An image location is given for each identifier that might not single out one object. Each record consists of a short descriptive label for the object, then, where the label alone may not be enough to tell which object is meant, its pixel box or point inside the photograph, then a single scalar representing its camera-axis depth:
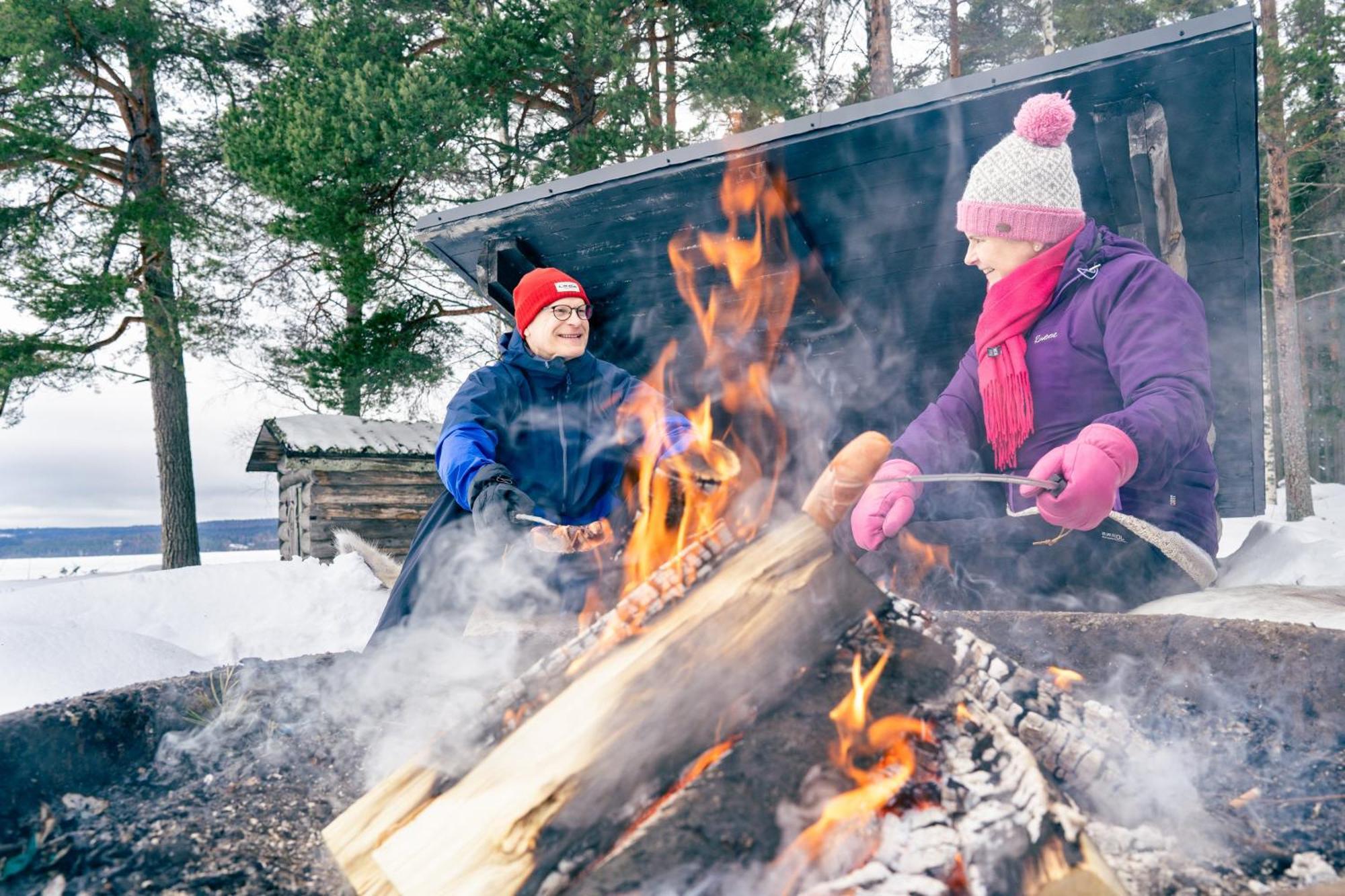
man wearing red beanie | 3.16
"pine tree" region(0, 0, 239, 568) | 9.47
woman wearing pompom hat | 2.85
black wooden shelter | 3.20
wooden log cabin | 7.88
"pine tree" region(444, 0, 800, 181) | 7.83
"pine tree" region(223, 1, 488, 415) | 7.71
